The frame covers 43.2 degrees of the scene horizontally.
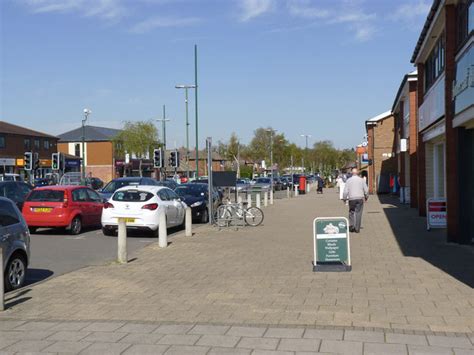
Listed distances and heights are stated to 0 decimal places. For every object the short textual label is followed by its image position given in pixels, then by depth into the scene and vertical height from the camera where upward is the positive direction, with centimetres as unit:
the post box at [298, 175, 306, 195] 5067 -43
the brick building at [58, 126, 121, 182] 9050 +423
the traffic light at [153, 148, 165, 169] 3677 +133
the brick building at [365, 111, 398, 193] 4422 +200
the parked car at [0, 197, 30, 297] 898 -95
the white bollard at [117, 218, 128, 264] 1155 -128
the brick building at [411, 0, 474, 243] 1123 +159
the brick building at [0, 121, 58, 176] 6739 +435
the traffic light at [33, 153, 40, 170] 3621 +136
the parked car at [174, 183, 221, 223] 2147 -68
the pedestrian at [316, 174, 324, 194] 4981 -60
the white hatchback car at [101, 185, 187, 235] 1631 -75
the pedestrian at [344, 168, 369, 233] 1638 -46
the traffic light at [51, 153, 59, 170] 3416 +124
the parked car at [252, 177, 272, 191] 5702 -26
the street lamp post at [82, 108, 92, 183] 4047 +449
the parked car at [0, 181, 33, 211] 2006 -29
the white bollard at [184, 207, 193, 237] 1634 -117
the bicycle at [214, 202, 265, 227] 1888 -113
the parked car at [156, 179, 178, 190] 3254 -20
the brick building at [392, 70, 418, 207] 2580 +205
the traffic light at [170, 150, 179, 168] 3562 +134
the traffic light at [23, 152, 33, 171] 3559 +132
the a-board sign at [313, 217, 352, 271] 1014 -109
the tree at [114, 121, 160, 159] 7656 +560
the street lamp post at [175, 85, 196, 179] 3989 +469
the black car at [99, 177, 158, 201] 2351 -8
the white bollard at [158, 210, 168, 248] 1397 -123
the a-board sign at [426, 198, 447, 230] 1611 -96
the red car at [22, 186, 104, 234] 1702 -78
